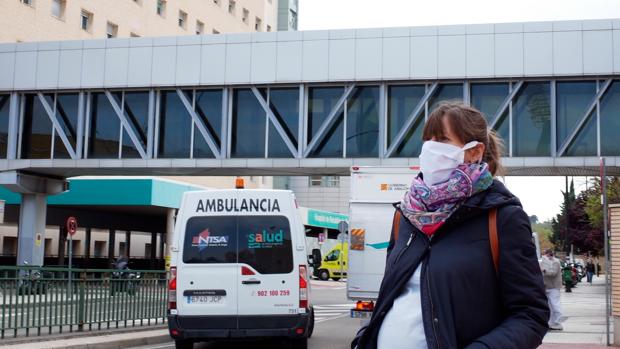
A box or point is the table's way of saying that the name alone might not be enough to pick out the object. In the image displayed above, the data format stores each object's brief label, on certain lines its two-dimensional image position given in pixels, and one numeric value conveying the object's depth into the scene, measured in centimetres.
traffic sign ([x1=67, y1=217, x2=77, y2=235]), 2712
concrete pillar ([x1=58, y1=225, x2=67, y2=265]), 4072
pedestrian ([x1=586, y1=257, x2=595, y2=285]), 6001
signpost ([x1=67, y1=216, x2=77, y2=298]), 2699
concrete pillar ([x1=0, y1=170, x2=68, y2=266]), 2773
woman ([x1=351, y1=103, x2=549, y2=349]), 264
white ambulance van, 1244
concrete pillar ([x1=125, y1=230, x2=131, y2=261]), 4988
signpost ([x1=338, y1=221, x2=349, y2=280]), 2733
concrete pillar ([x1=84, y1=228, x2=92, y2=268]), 4500
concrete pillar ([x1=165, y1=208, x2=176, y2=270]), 4000
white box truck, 1619
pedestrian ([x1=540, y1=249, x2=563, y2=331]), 1881
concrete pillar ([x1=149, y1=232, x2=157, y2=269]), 4959
